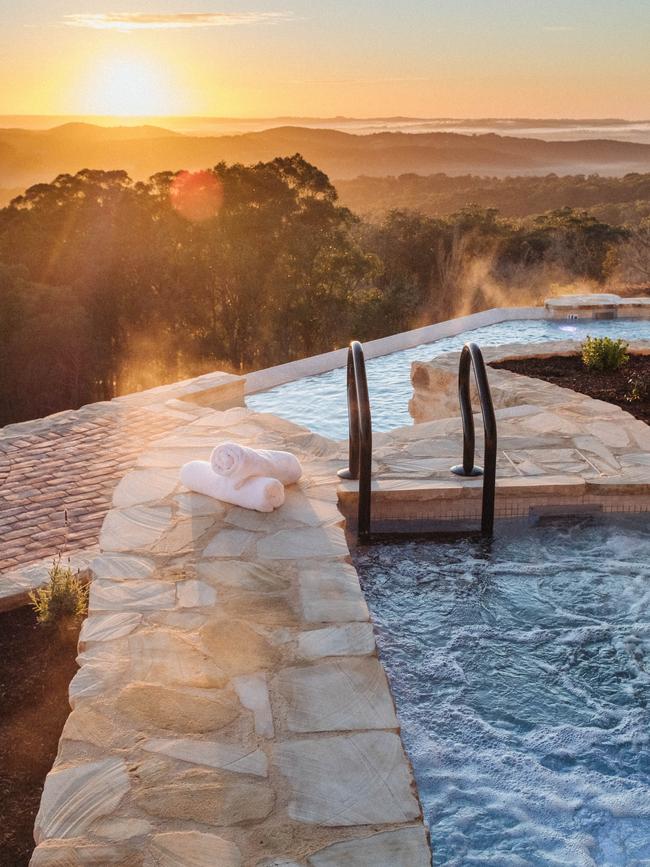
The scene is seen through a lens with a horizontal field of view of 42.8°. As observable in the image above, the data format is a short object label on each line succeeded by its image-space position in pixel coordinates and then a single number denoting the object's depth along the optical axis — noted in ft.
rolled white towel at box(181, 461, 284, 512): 12.51
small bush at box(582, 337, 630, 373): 23.89
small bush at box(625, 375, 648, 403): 20.88
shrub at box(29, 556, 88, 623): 11.58
